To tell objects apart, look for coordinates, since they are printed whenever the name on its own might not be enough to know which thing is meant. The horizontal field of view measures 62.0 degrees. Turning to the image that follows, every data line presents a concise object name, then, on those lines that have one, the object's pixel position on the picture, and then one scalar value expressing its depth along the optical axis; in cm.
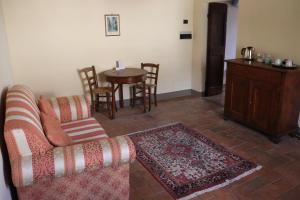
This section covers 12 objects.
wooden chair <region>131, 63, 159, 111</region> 489
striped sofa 178
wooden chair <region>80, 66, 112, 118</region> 446
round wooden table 421
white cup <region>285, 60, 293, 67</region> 338
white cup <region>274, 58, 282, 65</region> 352
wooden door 522
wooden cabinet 331
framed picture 458
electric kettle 403
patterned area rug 260
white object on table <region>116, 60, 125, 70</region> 474
